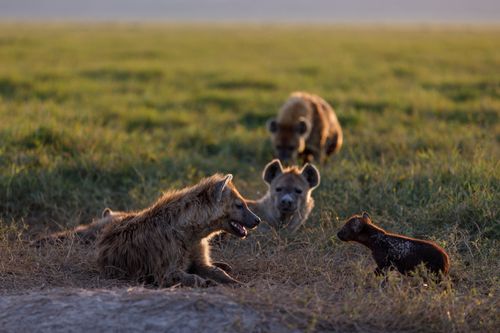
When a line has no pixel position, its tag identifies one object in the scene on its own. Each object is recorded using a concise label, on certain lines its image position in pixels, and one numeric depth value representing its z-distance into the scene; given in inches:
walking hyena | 644.1
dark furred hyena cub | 331.6
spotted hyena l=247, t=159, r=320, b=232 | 446.9
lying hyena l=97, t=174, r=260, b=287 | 355.3
